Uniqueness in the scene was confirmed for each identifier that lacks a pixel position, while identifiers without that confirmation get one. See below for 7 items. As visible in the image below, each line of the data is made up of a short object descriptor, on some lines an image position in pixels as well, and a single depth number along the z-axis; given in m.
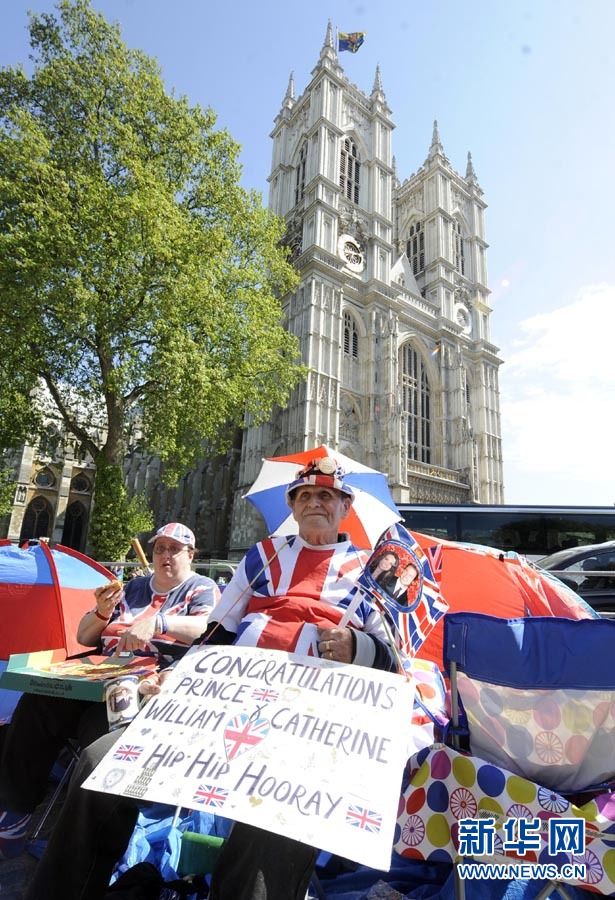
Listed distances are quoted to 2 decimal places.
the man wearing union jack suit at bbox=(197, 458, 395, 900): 1.51
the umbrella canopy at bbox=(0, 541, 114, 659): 4.33
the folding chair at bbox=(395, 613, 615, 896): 1.82
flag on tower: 34.12
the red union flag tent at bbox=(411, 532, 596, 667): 3.81
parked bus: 10.20
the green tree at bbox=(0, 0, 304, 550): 10.63
